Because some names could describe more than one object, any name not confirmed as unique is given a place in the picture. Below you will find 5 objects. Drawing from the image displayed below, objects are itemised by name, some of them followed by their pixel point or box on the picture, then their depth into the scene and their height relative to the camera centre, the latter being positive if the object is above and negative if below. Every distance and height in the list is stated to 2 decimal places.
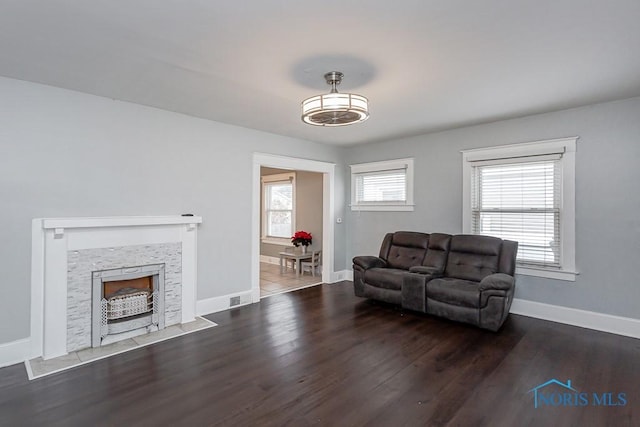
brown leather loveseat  3.62 -0.78
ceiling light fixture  2.63 +0.88
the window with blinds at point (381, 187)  5.62 +0.51
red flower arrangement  6.93 -0.50
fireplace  3.04 -0.69
